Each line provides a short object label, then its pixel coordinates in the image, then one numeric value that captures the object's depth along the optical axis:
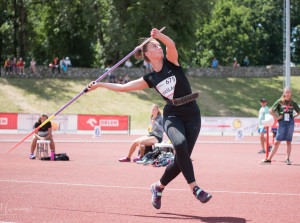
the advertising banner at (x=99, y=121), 28.62
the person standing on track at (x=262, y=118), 16.16
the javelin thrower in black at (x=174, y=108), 6.08
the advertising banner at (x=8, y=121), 28.52
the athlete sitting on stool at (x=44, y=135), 14.27
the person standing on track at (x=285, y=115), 12.51
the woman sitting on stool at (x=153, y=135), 13.53
